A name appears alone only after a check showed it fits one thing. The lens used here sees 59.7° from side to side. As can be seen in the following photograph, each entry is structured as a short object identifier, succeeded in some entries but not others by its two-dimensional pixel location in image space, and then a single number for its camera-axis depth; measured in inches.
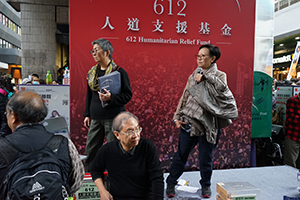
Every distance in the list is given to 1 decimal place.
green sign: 155.4
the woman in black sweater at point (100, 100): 99.6
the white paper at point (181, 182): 124.2
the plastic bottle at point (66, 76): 175.6
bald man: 49.4
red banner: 128.6
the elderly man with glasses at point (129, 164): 74.7
